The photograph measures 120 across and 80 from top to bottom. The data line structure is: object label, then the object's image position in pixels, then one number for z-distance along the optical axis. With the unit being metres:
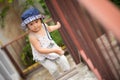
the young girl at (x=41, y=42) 3.81
